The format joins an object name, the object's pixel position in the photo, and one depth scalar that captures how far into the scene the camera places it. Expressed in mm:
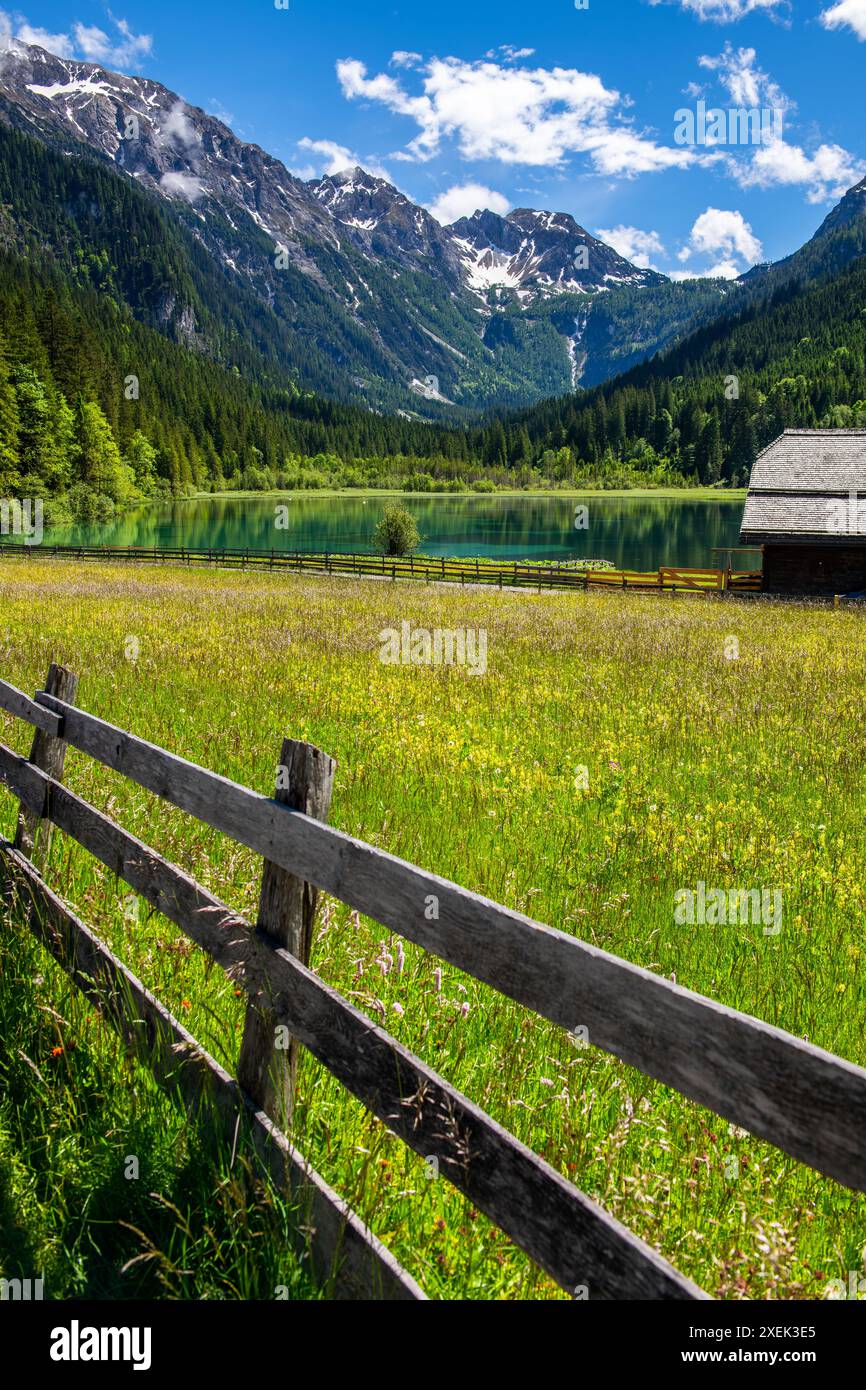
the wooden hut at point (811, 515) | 37094
